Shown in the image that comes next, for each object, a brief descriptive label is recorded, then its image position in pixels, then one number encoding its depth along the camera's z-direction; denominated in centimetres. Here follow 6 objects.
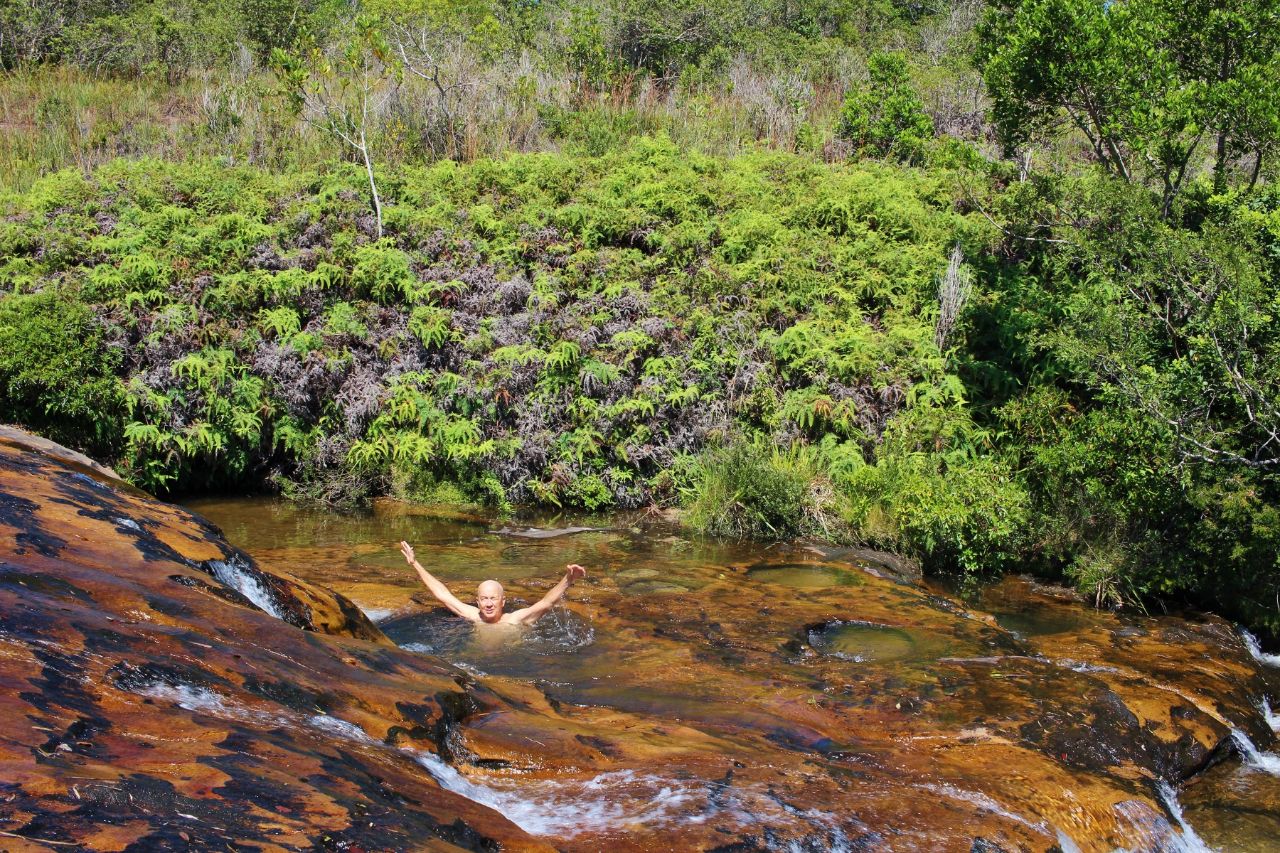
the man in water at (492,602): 733
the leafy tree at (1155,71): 996
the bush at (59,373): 1056
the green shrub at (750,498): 1026
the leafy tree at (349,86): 1398
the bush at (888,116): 1723
